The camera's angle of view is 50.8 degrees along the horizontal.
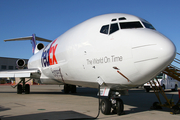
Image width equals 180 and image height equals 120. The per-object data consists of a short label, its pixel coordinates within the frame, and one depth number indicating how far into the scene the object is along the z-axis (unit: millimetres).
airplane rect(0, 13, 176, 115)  5703
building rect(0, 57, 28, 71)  68806
